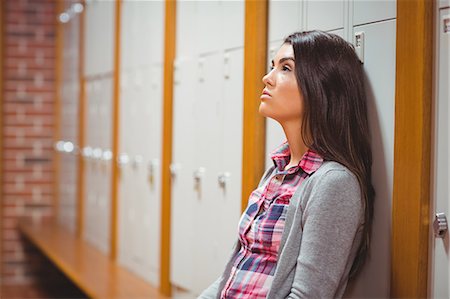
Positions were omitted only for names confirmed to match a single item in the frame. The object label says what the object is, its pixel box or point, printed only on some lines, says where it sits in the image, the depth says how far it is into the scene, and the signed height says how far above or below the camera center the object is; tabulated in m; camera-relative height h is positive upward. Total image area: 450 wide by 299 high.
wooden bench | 4.01 -0.84
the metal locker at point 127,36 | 4.65 +0.66
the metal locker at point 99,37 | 5.18 +0.75
